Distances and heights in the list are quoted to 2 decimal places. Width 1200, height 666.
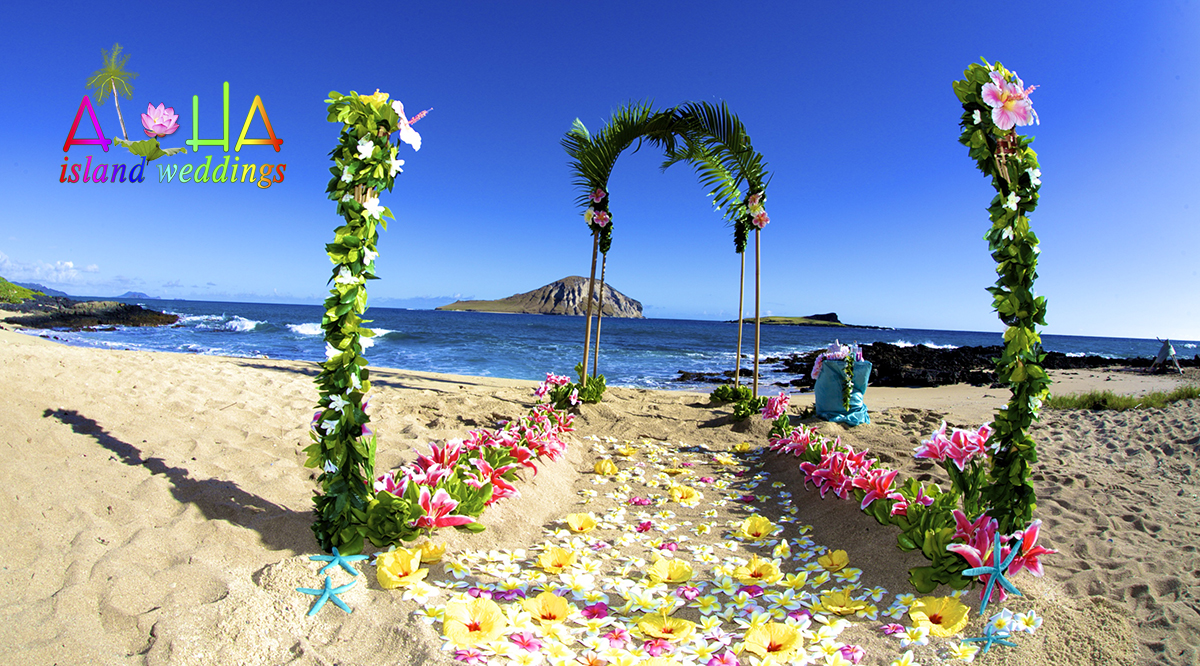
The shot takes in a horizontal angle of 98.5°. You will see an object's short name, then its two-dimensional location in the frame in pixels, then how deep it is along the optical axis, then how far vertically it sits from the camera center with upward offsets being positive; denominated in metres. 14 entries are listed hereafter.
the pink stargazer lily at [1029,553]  2.56 -1.06
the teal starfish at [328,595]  2.30 -1.29
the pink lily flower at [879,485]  3.36 -0.99
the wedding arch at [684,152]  7.51 +2.64
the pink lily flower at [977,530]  2.65 -1.00
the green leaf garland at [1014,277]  2.62 +0.33
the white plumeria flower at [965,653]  2.20 -1.35
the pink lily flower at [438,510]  2.95 -1.11
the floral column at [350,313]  2.74 +0.00
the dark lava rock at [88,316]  24.11 -0.70
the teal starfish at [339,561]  2.59 -1.26
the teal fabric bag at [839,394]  6.69 -0.78
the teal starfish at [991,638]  2.25 -1.32
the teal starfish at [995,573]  2.48 -1.13
